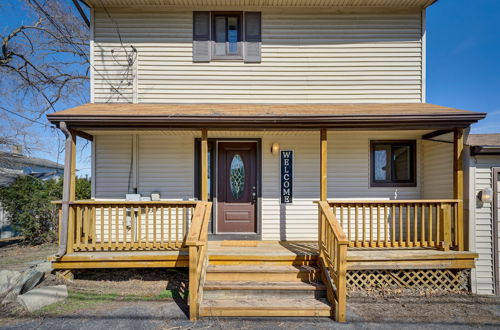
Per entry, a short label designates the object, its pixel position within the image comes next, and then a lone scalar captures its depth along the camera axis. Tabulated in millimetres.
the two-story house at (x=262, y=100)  5738
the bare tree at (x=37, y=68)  9297
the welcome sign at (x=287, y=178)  5828
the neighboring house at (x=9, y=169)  8266
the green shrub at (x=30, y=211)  7398
